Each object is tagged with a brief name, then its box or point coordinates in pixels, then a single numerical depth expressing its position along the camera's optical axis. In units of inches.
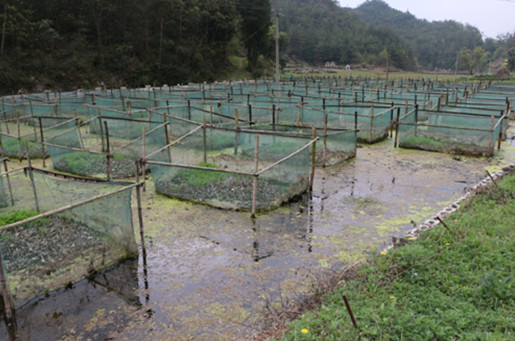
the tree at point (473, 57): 2780.5
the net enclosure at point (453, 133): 474.3
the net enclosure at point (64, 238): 179.2
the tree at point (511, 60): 2586.1
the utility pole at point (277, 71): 925.2
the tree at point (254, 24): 1921.8
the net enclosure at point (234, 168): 306.0
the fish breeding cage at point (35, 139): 450.9
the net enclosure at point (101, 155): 383.6
